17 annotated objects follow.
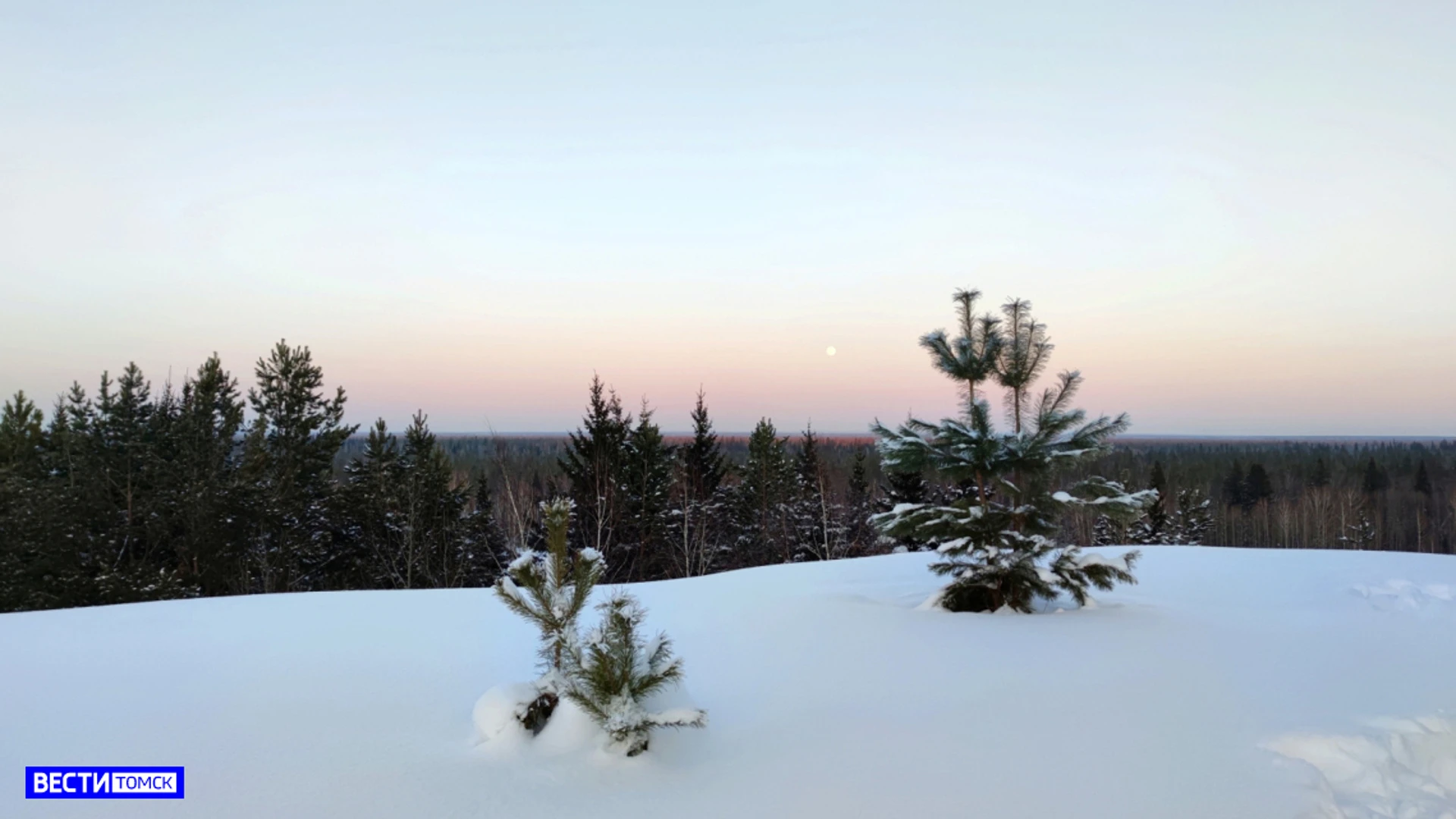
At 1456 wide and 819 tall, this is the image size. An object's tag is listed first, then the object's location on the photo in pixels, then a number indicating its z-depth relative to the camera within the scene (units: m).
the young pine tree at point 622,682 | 3.13
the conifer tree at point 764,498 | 26.95
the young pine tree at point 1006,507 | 5.97
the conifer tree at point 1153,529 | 31.06
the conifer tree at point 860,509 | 27.81
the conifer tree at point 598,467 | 20.44
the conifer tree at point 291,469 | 21.61
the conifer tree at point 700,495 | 23.84
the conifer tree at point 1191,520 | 37.84
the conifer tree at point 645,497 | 21.86
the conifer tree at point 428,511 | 22.33
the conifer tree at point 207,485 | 19.33
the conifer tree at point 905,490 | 21.37
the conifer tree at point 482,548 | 23.33
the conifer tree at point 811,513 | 26.07
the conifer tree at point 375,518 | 22.14
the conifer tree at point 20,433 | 19.75
